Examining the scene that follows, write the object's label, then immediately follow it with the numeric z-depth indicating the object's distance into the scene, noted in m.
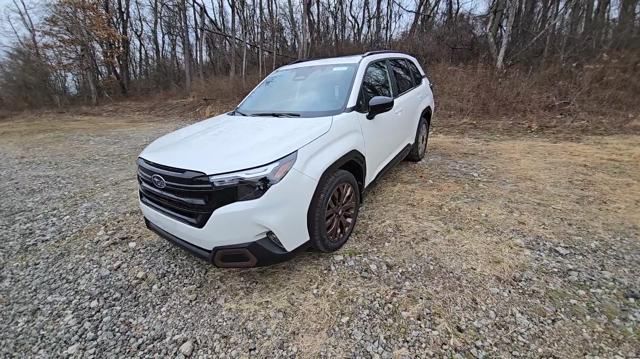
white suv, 2.11
